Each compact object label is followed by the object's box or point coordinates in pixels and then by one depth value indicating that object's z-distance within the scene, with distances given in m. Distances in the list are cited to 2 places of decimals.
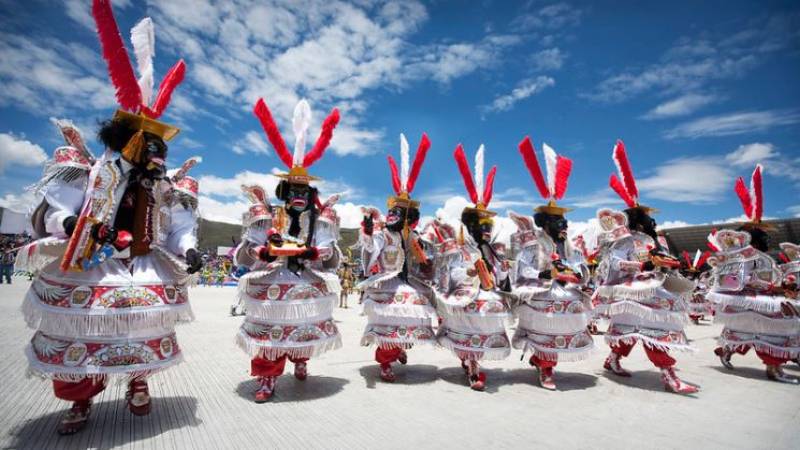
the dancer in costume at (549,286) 4.75
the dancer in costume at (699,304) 11.83
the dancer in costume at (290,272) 3.86
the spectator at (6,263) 15.51
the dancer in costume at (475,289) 4.67
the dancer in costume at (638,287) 4.80
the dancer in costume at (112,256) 2.66
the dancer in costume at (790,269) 5.51
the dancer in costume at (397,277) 4.77
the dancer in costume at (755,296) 5.45
